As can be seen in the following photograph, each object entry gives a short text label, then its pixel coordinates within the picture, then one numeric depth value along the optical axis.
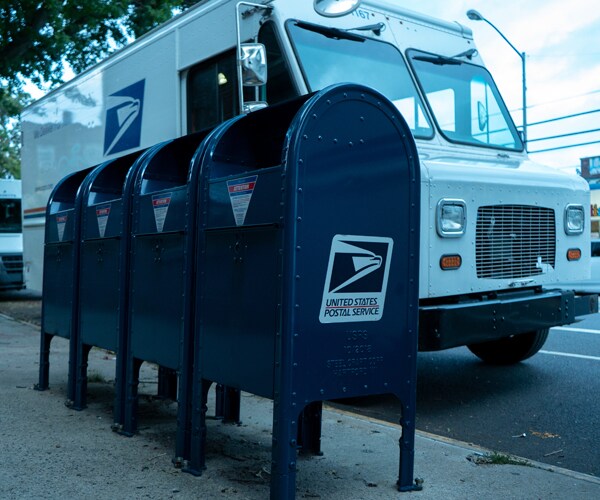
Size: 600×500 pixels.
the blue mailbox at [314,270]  3.45
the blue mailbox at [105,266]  4.98
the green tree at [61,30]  14.00
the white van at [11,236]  17.03
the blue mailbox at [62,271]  5.77
